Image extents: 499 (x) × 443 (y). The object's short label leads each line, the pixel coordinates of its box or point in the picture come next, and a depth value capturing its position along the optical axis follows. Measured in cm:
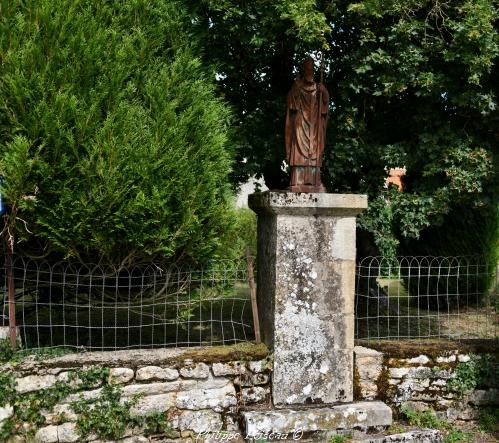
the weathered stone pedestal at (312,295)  432
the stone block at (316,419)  414
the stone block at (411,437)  418
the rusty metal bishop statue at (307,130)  445
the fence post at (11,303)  407
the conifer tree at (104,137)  388
